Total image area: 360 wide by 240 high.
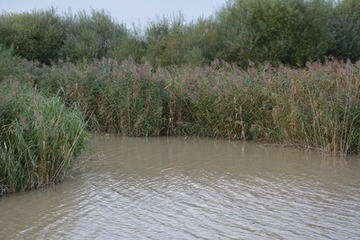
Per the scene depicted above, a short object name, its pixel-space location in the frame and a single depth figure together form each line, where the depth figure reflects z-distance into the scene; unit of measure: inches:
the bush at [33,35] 976.9
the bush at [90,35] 982.4
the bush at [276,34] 916.6
